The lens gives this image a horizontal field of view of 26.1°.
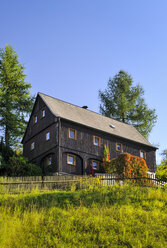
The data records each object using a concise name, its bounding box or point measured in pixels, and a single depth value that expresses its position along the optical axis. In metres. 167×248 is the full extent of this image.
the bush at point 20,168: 31.05
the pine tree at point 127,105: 50.81
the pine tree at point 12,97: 41.00
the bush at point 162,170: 39.73
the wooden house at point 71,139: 33.31
